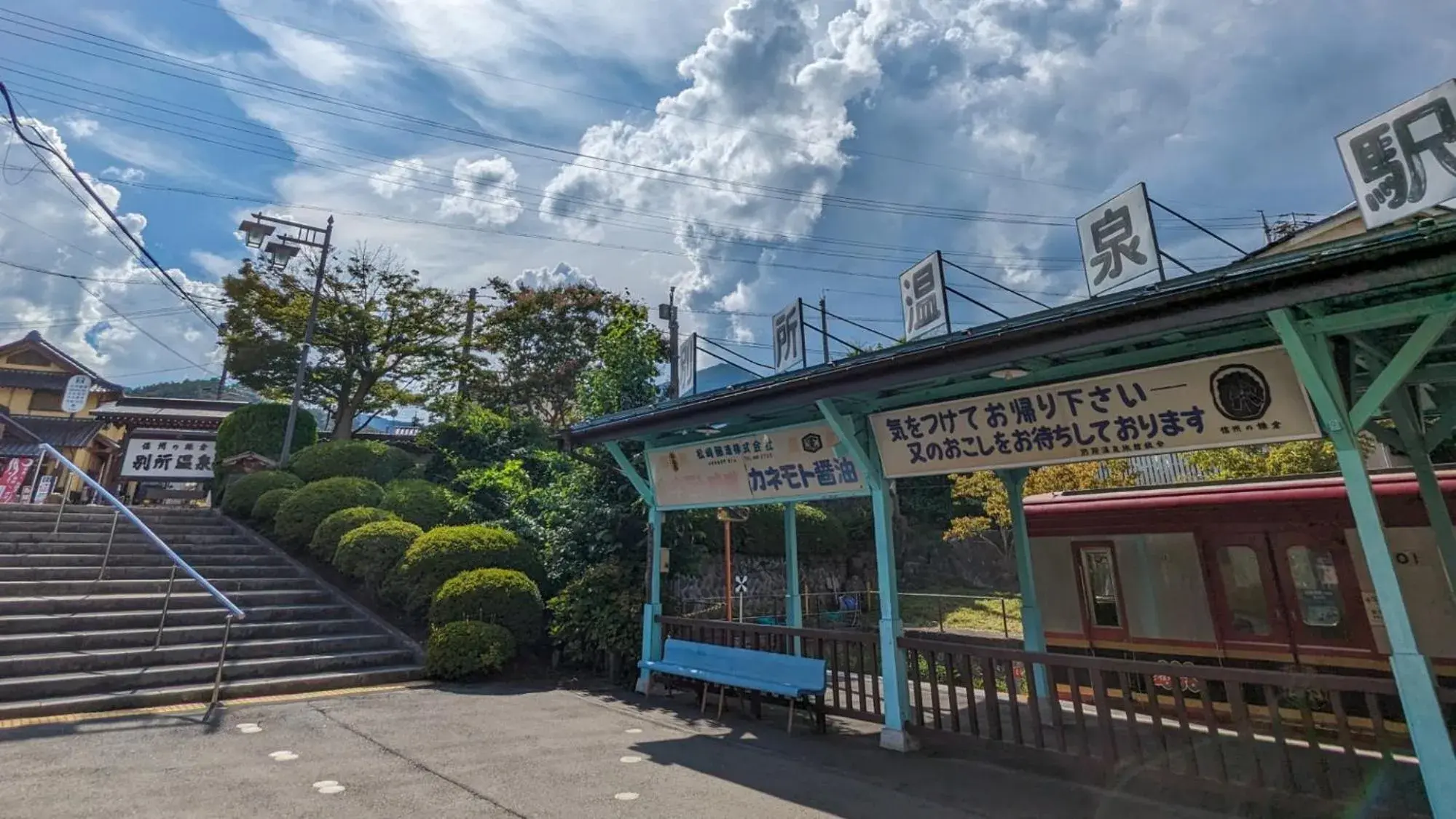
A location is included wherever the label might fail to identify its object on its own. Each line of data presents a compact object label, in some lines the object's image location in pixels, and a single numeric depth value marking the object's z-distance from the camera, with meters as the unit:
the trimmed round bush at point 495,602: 9.21
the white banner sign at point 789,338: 8.46
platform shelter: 3.89
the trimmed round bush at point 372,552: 10.39
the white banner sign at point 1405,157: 4.23
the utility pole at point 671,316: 18.69
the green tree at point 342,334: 21.30
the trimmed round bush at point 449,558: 9.75
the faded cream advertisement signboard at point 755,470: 7.34
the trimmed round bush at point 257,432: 18.39
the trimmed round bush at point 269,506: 13.28
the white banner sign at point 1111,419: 4.51
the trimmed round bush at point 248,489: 14.13
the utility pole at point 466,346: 23.39
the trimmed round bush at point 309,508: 12.18
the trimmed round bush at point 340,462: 16.30
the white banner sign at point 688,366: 10.63
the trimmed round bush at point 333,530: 11.37
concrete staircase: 7.16
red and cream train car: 6.75
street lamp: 16.91
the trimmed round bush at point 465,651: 8.69
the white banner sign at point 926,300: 6.86
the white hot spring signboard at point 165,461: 18.30
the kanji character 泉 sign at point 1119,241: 6.03
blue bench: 6.66
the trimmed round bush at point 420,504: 13.34
